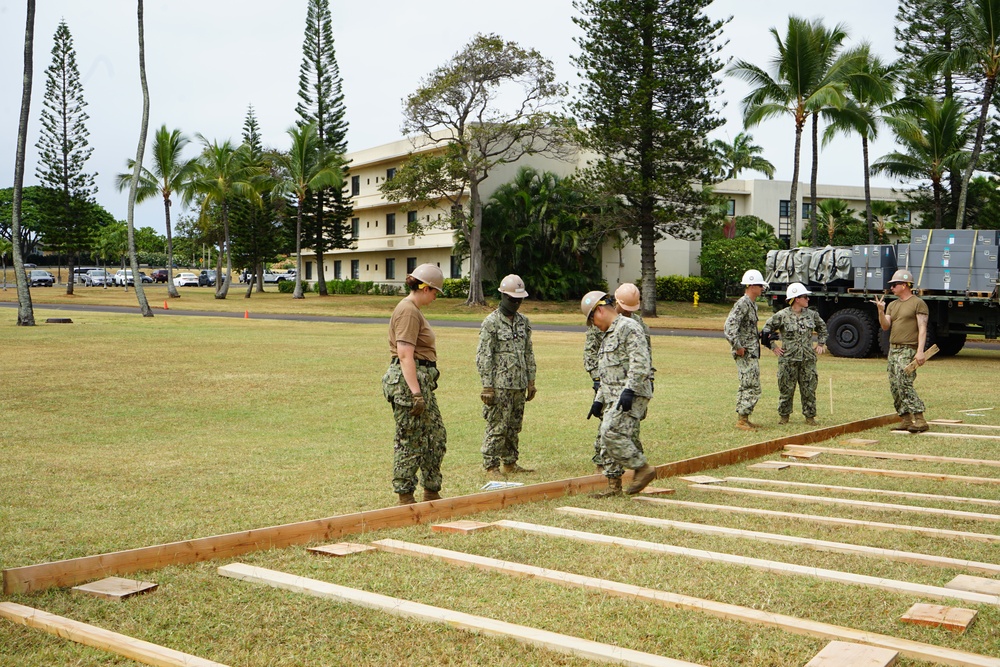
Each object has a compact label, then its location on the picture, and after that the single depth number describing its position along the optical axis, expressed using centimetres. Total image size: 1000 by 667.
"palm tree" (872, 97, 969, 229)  3812
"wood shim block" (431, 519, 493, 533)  654
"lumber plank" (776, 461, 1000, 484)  854
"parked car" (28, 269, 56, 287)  7456
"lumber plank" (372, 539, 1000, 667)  400
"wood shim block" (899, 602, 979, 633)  439
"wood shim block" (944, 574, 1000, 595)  500
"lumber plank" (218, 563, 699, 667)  400
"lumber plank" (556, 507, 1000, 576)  552
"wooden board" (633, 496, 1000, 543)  629
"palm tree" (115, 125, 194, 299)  5703
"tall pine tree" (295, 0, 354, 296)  5847
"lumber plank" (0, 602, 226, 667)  401
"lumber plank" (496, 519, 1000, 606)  487
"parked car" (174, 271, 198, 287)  7962
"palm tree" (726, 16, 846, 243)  3631
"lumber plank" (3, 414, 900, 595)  518
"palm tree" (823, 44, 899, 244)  3591
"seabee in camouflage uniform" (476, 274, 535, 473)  930
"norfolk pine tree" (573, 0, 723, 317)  3991
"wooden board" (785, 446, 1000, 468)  938
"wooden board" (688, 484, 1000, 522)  698
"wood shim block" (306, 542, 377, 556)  590
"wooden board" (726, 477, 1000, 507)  759
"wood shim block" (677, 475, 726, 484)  868
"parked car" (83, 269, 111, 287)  7541
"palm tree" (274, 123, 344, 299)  5519
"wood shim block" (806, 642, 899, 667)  389
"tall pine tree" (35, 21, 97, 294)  5853
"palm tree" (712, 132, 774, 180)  6813
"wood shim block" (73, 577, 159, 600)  502
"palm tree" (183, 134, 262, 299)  5703
